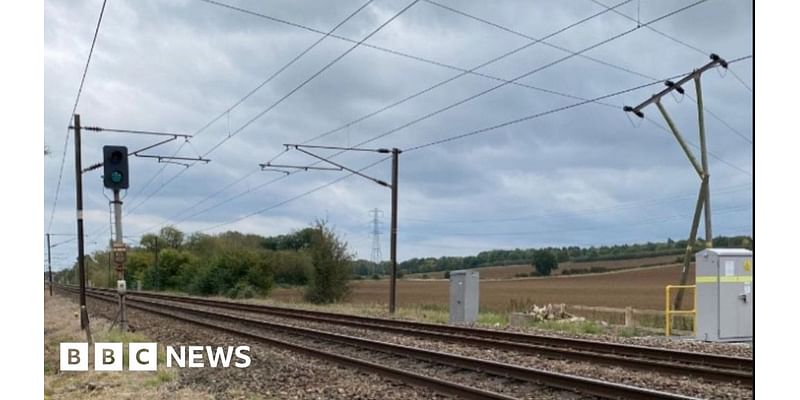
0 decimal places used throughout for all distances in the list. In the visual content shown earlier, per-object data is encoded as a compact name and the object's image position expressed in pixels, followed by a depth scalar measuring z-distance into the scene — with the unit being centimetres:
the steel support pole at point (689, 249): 2014
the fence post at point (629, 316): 2053
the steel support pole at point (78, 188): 2161
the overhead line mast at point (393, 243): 2822
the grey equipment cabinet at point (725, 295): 1530
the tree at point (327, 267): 3891
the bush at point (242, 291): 4853
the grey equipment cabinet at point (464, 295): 2259
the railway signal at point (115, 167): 1444
